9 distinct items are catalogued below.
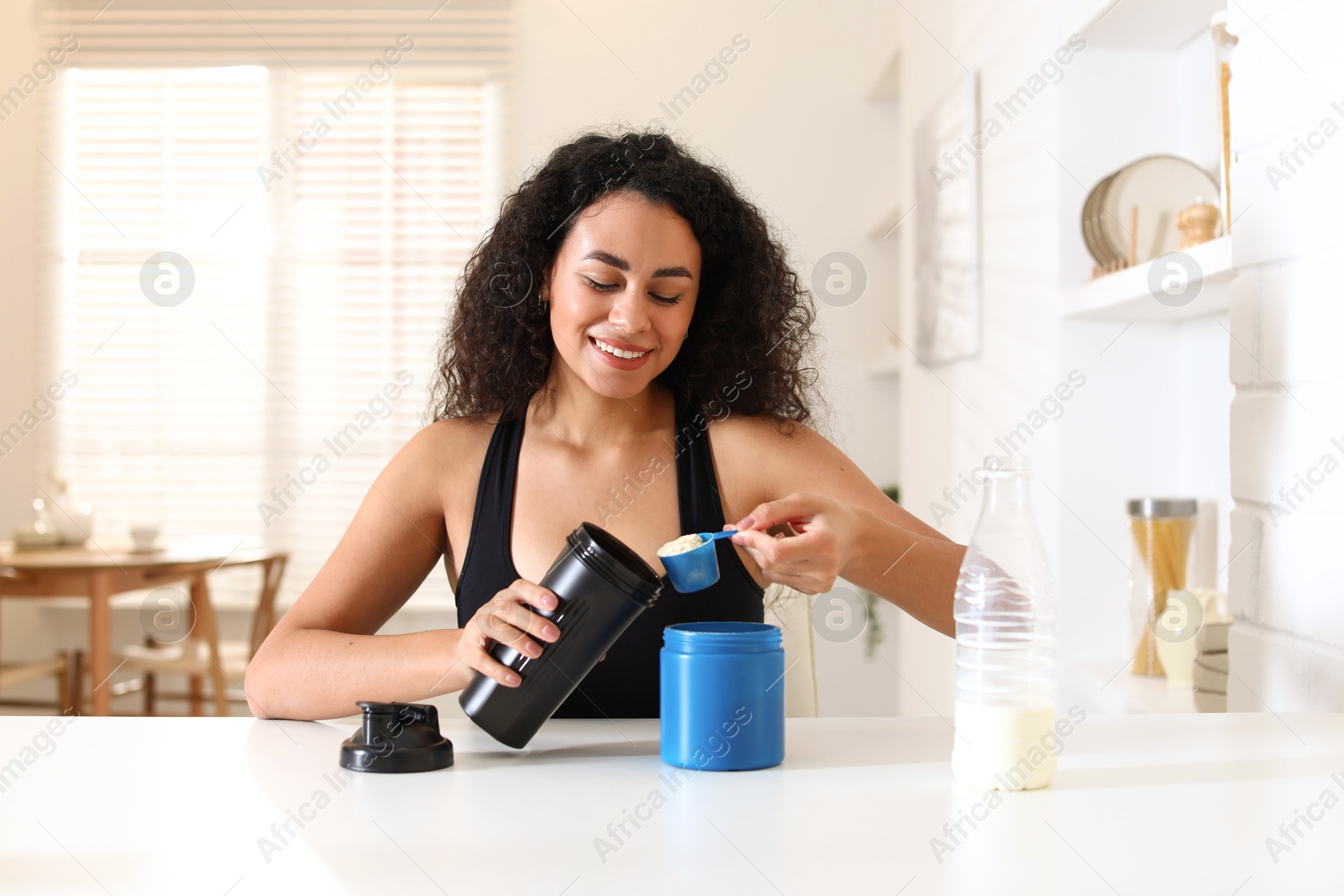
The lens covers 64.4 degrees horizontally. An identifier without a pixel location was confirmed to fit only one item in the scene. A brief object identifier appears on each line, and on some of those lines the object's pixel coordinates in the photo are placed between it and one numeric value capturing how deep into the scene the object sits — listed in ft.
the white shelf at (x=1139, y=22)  5.41
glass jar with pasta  5.39
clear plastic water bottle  2.52
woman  3.95
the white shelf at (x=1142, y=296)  4.28
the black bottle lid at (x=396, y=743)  2.68
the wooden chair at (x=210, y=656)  11.02
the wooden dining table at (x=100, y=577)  10.18
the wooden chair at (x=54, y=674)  10.21
